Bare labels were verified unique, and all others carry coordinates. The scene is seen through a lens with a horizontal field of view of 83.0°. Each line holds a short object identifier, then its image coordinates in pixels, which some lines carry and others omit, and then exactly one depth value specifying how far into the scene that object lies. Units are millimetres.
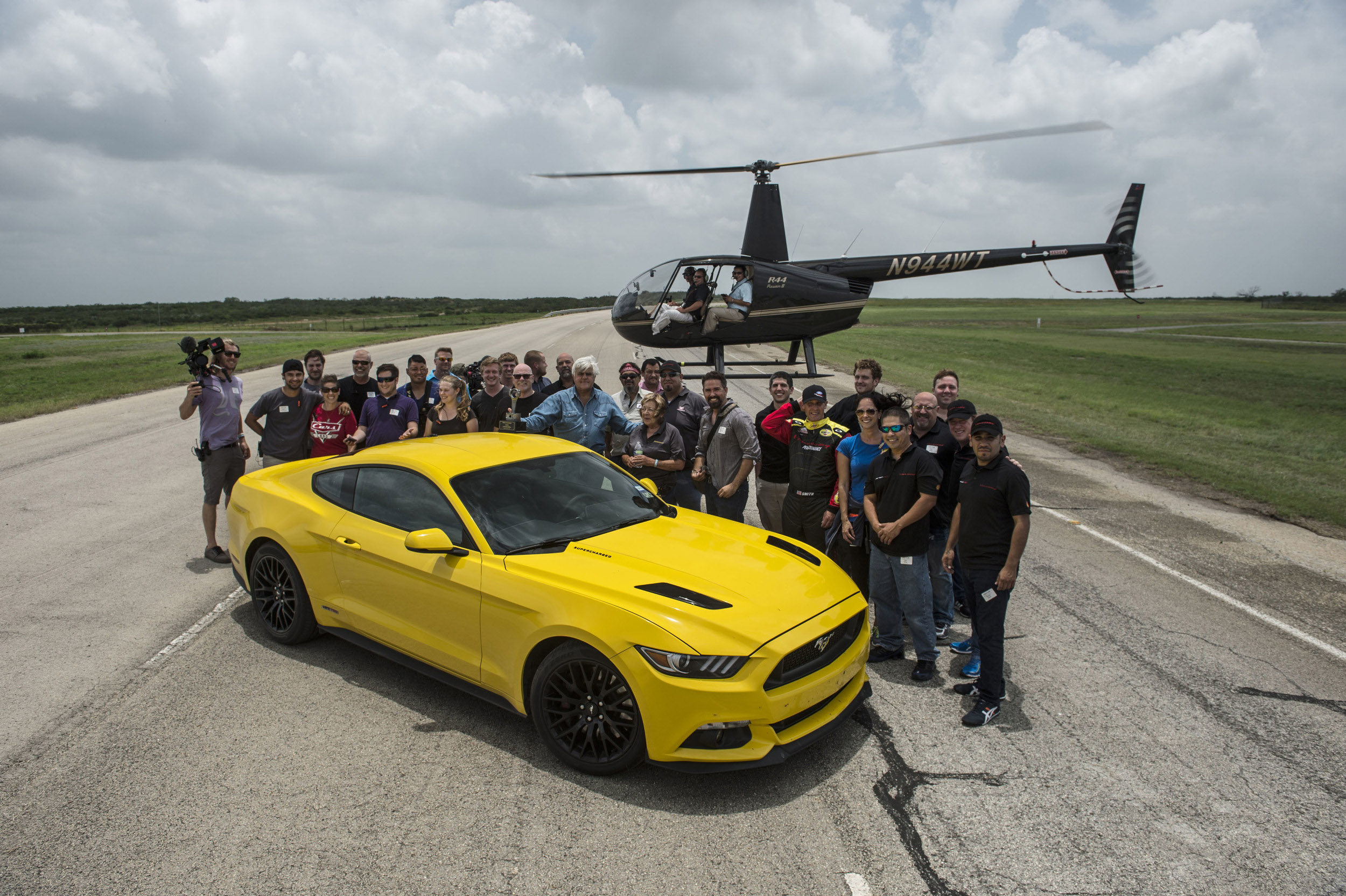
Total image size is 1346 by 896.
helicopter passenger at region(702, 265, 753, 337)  13719
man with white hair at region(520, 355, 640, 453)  6926
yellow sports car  3570
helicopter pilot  13672
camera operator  7012
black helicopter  13805
